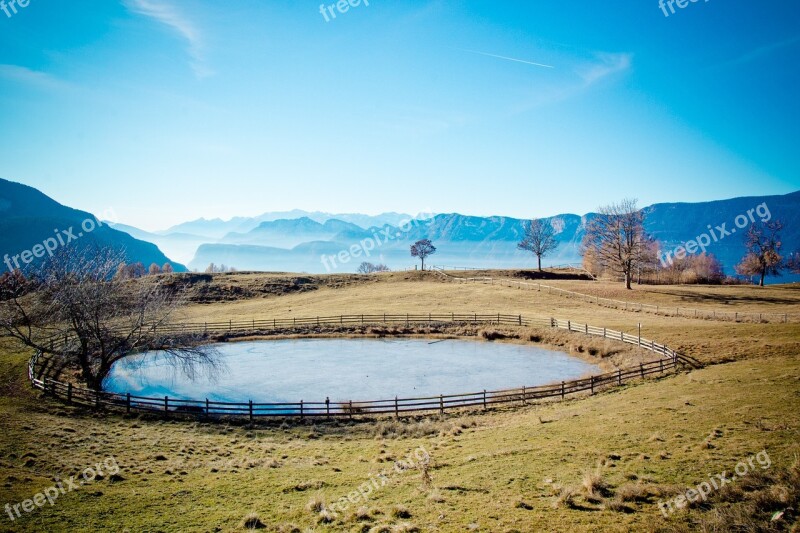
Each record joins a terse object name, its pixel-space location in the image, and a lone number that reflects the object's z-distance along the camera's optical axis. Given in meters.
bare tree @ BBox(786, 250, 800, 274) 88.62
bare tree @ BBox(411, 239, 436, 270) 130.88
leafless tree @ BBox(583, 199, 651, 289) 68.69
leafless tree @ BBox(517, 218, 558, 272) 102.56
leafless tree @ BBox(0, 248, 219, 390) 28.83
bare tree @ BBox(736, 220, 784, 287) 79.88
